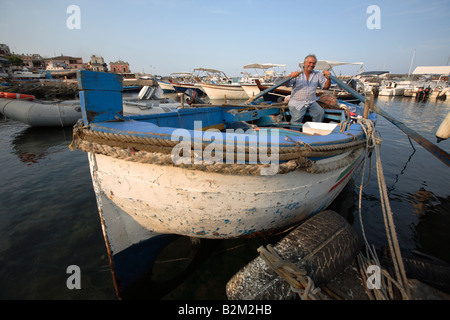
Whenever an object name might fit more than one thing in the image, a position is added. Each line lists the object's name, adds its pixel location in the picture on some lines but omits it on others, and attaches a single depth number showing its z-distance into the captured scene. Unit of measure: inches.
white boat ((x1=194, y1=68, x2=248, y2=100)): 908.0
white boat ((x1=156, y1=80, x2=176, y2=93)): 1007.9
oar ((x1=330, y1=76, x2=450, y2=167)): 157.8
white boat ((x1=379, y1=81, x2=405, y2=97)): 1341.4
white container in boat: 131.9
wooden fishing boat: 70.7
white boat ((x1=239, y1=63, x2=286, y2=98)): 867.5
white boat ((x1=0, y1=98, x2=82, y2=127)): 371.2
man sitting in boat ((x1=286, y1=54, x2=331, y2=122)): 166.1
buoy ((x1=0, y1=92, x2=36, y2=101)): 405.1
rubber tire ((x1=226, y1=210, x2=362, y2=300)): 72.2
